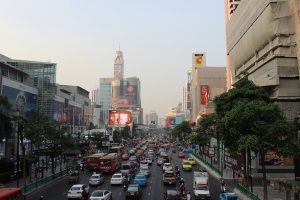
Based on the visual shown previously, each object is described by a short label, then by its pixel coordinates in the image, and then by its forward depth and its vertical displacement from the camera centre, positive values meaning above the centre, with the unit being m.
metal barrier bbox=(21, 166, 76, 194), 44.09 -6.20
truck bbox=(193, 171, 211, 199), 37.75 -5.45
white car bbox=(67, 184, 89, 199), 37.50 -5.67
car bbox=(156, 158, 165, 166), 77.28 -5.65
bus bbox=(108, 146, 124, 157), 85.99 -3.80
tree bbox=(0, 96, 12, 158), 46.53 +1.26
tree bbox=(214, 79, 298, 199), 38.97 +0.39
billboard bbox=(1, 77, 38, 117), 75.69 +7.75
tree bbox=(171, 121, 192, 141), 160.38 +1.20
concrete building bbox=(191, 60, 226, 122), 173.62 +16.72
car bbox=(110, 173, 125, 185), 47.97 -5.71
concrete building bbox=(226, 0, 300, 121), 56.81 +12.32
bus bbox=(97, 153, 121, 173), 61.08 -5.02
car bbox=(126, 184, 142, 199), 37.31 -5.70
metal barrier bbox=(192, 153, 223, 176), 61.09 -6.03
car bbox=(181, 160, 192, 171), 67.75 -5.71
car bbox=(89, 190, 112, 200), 33.66 -5.42
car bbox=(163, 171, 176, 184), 48.31 -5.56
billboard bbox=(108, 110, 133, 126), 161.62 +6.38
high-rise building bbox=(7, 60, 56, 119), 107.12 +15.19
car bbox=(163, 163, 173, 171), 58.34 -5.26
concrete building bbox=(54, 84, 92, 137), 120.81 +9.14
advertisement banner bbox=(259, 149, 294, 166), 60.53 -4.31
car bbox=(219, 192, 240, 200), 33.97 -5.47
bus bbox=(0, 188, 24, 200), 27.27 -4.36
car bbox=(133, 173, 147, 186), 46.72 -5.64
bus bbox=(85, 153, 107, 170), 63.06 -4.59
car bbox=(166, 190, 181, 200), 33.99 -5.40
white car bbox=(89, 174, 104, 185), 47.70 -5.73
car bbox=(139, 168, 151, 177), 57.04 -5.65
